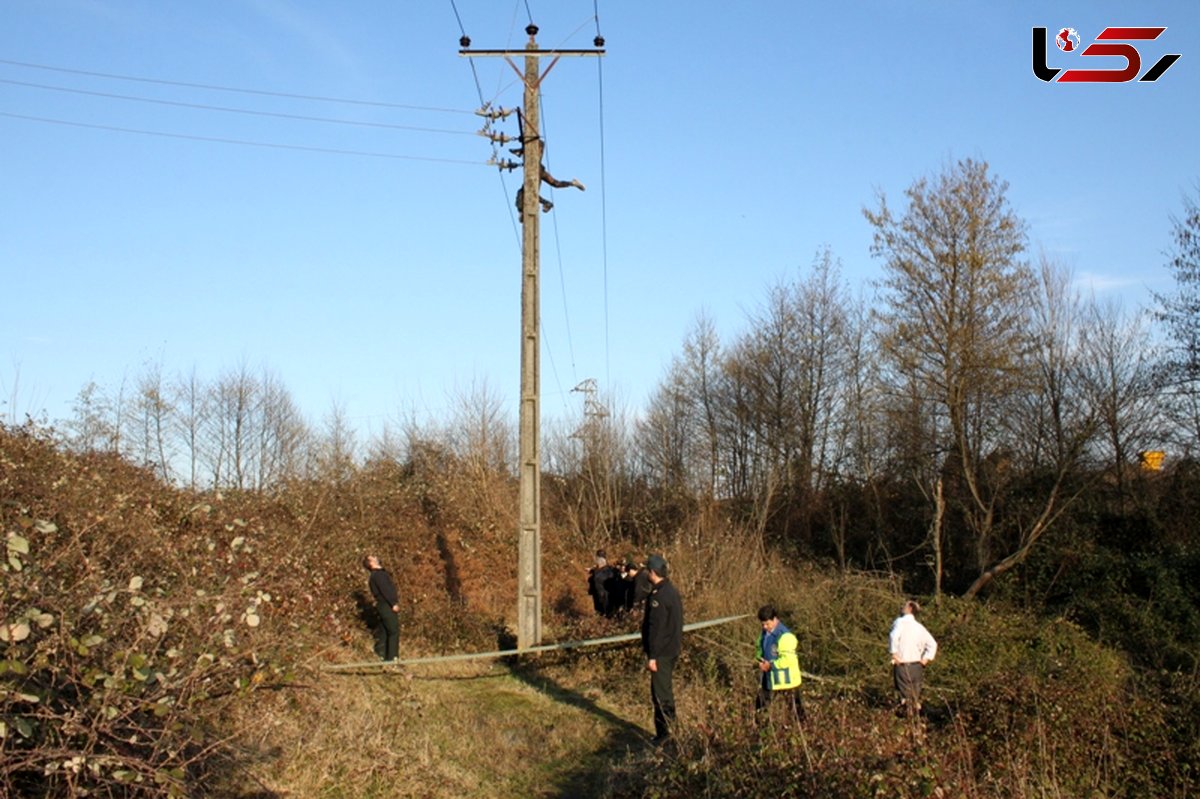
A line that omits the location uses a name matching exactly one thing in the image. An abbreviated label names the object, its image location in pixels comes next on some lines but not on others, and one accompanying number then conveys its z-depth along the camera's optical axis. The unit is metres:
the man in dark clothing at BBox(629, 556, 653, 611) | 18.34
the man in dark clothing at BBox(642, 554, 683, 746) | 11.59
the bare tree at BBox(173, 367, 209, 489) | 32.10
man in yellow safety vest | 11.01
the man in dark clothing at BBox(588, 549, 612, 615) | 19.94
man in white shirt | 12.16
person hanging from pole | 16.80
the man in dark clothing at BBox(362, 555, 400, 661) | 15.95
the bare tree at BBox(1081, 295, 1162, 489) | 26.66
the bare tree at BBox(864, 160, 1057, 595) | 26.02
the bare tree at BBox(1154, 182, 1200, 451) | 23.97
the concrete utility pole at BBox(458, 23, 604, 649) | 16.16
